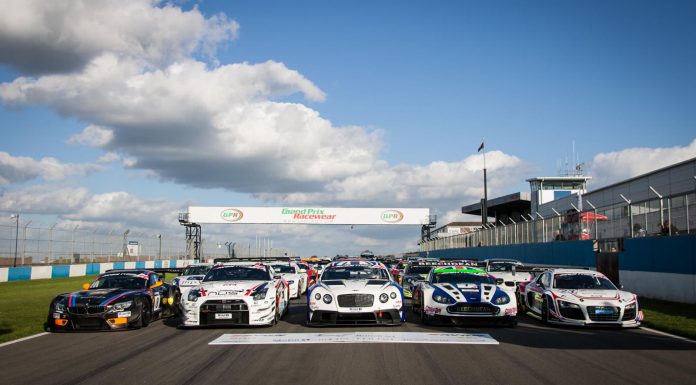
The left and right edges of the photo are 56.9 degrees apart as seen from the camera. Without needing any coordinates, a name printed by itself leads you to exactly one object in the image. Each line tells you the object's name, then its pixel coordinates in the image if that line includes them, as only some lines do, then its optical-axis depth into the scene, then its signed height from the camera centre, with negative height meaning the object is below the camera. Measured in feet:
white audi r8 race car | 40.19 -2.97
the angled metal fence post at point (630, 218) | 69.35 +3.98
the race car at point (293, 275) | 67.97 -2.51
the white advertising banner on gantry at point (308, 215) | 204.13 +11.99
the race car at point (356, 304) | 38.34 -3.06
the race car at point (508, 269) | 61.05 -1.56
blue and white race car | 39.40 -3.03
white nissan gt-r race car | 39.22 -3.22
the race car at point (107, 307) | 39.75 -3.52
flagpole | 166.47 +15.28
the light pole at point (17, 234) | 104.53 +2.61
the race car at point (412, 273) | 57.67 -1.92
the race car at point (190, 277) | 54.24 -2.24
